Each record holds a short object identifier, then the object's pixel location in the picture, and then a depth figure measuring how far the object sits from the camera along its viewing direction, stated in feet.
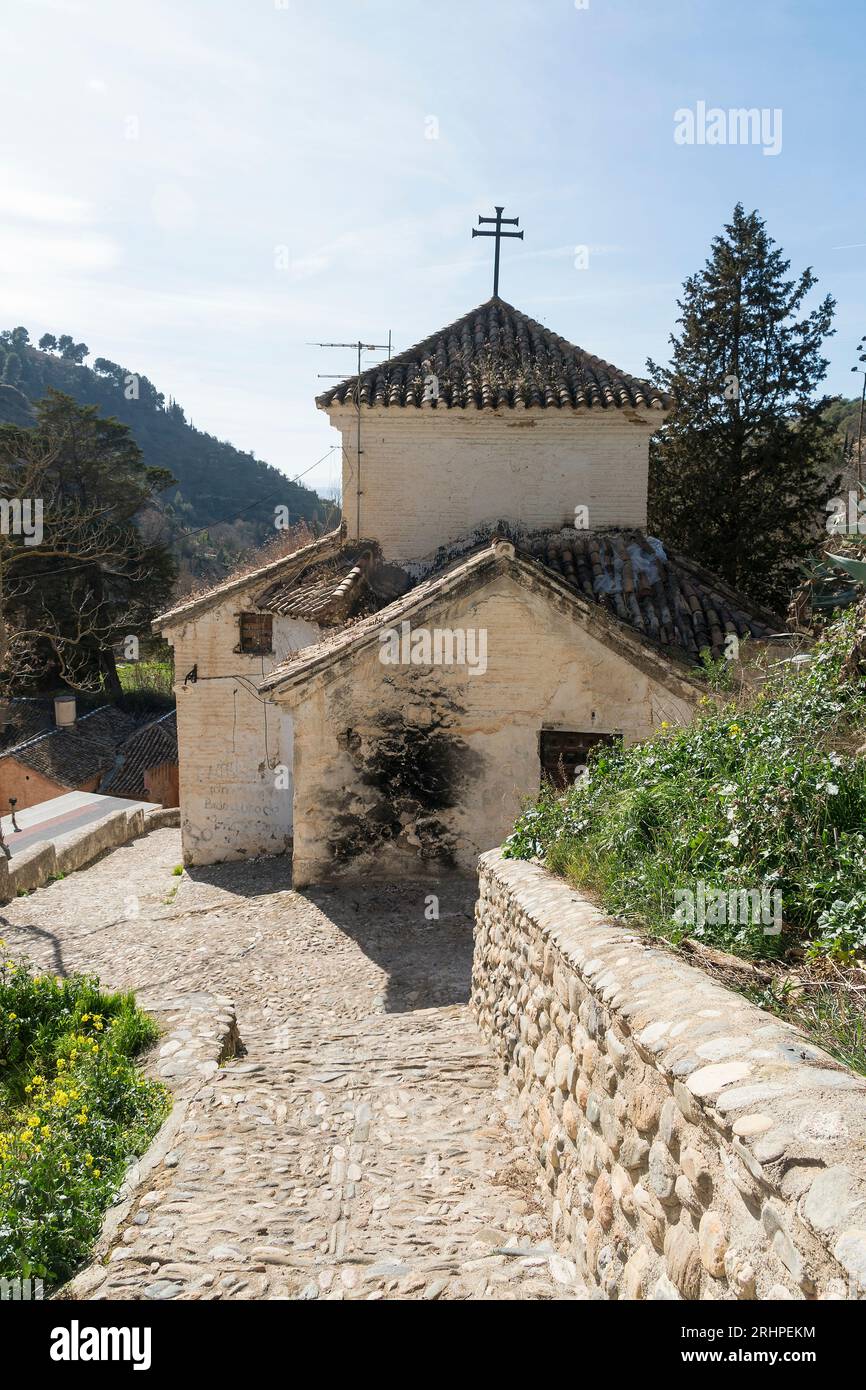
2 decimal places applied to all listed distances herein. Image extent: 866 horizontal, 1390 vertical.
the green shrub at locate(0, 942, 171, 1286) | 13.74
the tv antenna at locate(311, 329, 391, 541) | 47.07
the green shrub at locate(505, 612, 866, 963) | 12.37
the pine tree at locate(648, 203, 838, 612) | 60.75
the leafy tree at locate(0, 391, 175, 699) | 113.50
